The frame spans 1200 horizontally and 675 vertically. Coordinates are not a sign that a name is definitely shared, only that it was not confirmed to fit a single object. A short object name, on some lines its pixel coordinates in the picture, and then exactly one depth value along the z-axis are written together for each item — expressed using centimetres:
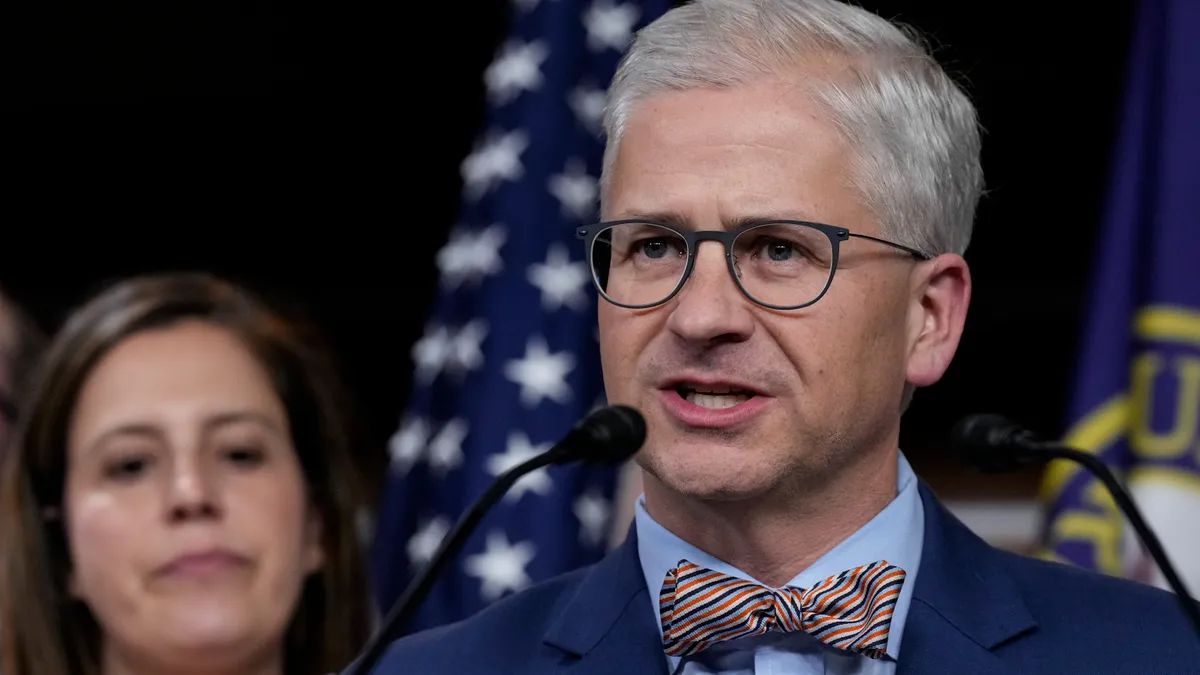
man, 326
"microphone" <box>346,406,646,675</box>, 320
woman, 355
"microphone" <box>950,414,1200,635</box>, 325
